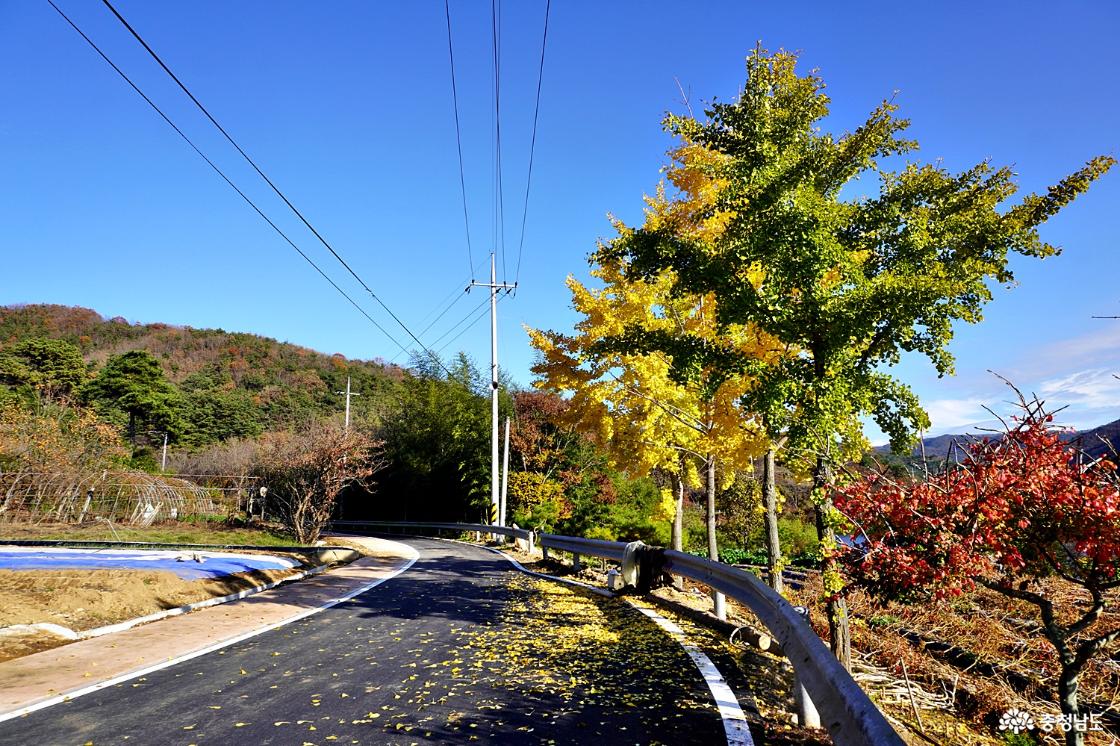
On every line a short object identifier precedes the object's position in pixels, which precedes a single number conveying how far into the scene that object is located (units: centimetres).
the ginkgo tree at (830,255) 708
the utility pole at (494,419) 2727
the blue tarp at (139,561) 1183
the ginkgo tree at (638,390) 1602
